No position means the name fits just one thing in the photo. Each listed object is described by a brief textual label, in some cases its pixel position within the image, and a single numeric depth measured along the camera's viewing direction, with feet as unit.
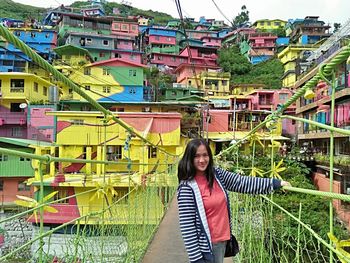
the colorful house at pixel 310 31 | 118.26
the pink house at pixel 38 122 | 56.03
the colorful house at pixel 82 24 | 109.50
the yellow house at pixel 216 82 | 92.27
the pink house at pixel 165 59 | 118.73
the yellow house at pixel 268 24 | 171.53
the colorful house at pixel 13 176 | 43.97
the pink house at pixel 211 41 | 148.21
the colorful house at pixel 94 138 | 36.22
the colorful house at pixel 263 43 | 134.37
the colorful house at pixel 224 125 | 65.36
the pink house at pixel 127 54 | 94.07
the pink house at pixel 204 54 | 116.14
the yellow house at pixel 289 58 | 93.82
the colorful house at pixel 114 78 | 72.08
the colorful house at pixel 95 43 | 92.02
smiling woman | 5.03
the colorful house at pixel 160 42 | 123.54
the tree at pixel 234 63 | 118.83
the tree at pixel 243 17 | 171.03
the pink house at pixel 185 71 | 97.99
